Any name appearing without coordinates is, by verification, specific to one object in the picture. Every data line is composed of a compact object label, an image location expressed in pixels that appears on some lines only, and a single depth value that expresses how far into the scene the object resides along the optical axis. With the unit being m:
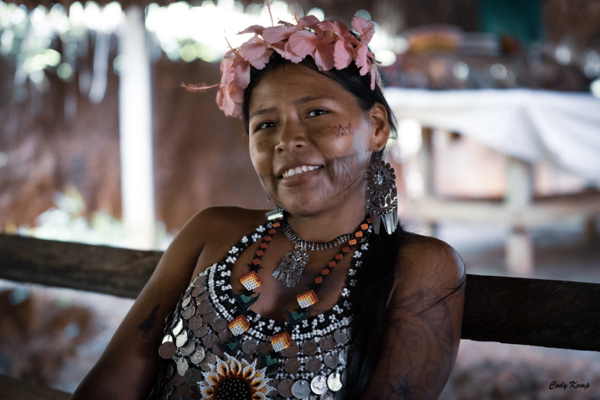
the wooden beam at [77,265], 2.08
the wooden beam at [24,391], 1.84
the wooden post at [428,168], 5.45
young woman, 1.23
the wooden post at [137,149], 5.17
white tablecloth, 4.14
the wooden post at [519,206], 4.68
